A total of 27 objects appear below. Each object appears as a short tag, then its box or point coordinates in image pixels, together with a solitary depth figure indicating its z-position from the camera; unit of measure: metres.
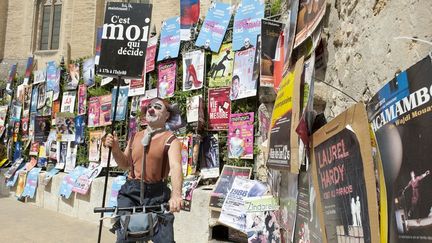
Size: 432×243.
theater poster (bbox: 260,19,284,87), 5.05
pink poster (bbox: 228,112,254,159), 6.19
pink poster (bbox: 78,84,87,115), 10.11
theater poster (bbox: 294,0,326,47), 3.33
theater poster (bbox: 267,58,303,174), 3.22
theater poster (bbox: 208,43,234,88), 6.70
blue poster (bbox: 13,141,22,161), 12.84
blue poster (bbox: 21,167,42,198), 11.12
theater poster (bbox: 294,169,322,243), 3.00
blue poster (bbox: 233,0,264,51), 6.18
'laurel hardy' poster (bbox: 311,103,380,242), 2.00
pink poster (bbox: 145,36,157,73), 8.16
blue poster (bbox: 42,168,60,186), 10.52
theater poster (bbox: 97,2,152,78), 5.15
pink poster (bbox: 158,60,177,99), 7.69
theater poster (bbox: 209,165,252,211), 5.96
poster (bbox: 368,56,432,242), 1.52
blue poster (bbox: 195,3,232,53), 6.93
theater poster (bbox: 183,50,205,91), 7.14
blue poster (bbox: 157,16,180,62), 7.70
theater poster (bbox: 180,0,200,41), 7.53
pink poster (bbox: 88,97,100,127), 9.66
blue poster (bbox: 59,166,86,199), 9.48
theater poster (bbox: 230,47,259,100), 6.08
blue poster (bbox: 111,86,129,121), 8.78
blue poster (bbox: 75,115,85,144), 10.12
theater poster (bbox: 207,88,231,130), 6.68
